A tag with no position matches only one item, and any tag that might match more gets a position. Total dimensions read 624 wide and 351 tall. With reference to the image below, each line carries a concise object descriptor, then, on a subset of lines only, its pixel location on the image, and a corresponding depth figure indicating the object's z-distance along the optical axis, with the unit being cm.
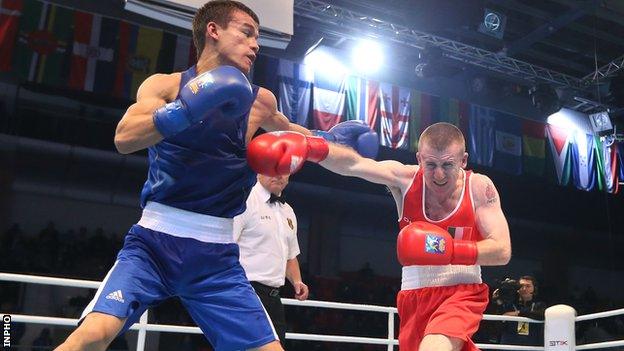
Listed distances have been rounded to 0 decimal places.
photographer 433
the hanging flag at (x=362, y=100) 851
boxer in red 224
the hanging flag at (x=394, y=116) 866
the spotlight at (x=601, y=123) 970
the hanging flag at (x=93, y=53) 741
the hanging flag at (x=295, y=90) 817
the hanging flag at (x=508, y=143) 959
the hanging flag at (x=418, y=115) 889
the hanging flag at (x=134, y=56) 766
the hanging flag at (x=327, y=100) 837
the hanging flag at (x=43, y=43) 714
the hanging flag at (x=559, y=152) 995
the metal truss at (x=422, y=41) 740
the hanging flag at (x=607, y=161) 1012
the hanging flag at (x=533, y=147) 985
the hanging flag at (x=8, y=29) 685
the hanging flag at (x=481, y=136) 934
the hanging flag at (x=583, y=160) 1008
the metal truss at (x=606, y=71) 846
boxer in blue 176
